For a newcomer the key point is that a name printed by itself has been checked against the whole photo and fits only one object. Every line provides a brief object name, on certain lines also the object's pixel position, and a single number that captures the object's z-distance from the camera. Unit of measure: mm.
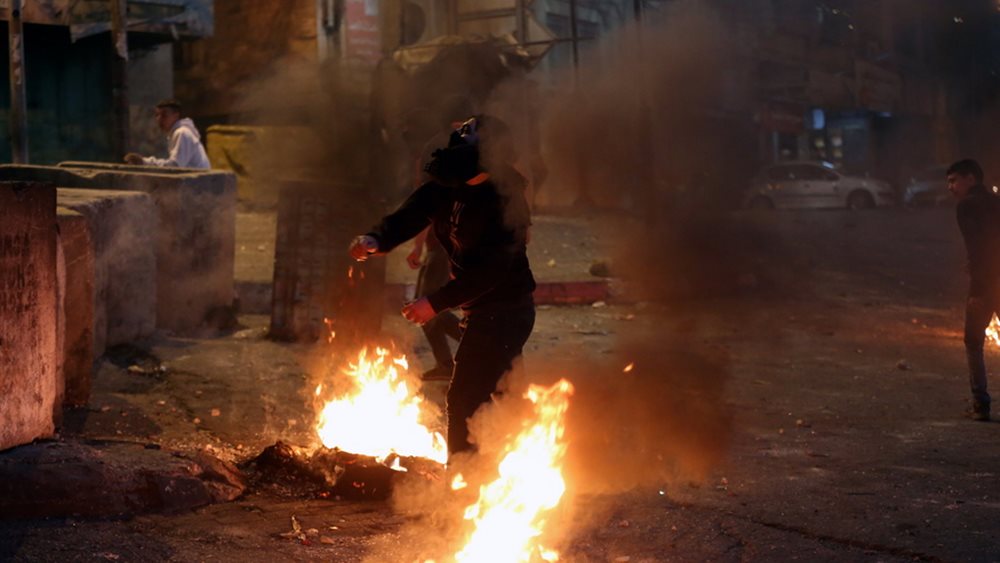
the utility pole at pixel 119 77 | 13859
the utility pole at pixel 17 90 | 12594
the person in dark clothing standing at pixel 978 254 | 7379
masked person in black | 4660
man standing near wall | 11125
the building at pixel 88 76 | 15711
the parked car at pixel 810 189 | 31812
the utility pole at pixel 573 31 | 19206
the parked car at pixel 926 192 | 35156
